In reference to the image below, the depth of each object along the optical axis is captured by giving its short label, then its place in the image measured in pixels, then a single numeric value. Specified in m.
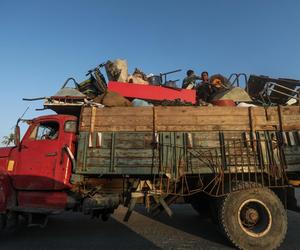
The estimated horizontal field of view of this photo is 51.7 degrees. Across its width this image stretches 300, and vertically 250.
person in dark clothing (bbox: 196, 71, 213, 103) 7.90
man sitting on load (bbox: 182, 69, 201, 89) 8.22
